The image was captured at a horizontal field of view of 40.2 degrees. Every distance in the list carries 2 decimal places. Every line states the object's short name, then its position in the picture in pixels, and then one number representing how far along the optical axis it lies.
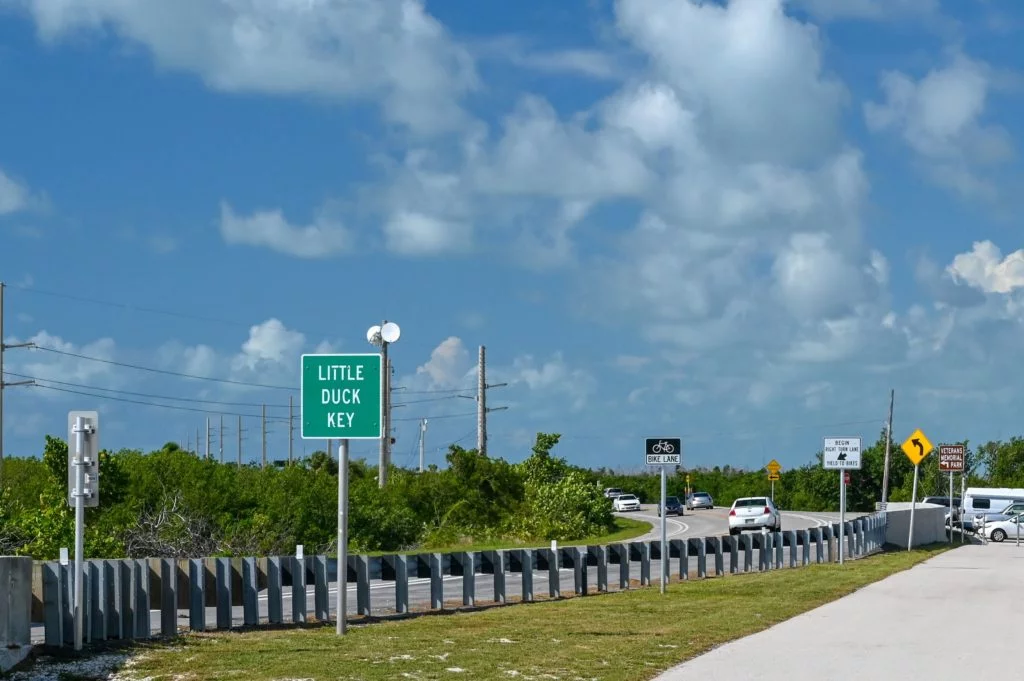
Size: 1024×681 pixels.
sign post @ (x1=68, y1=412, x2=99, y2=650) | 14.12
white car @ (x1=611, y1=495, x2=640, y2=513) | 86.00
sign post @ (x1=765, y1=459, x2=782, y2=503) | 77.38
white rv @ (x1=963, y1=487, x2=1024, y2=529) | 69.69
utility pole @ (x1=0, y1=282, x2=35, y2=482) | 47.84
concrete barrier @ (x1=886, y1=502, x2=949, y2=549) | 44.78
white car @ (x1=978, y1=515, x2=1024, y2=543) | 51.41
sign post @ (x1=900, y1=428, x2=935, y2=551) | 39.72
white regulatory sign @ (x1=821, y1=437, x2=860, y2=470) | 34.25
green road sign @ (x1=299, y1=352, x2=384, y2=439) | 16.52
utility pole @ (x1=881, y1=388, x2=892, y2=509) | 74.68
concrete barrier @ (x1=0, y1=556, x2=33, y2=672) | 12.57
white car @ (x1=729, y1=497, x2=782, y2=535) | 53.53
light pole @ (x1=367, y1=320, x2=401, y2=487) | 50.03
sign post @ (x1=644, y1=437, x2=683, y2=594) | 24.08
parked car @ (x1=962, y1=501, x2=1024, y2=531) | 57.56
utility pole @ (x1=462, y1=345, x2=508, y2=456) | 62.53
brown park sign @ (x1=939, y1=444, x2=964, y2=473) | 43.94
